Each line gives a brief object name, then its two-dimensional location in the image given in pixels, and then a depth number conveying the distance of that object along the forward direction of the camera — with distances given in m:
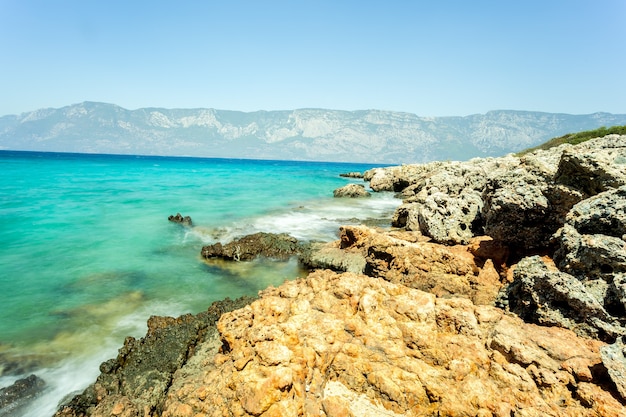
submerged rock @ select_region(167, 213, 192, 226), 20.04
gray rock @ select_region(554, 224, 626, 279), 4.79
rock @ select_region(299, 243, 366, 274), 10.66
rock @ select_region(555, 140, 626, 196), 5.96
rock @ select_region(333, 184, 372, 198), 33.00
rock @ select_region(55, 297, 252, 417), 5.09
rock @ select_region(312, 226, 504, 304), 6.96
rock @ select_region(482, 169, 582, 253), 6.64
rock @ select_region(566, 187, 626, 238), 5.12
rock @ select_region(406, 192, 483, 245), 9.62
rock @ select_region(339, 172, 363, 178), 70.75
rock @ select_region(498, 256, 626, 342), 4.52
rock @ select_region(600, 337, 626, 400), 3.30
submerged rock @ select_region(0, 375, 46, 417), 5.63
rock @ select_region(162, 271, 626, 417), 3.71
